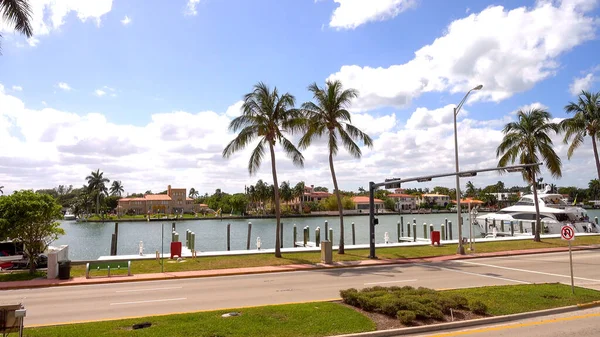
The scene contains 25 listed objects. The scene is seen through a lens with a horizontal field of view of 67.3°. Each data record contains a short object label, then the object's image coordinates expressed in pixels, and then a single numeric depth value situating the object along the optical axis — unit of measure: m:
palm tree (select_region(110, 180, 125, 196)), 173.25
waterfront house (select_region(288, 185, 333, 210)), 151.00
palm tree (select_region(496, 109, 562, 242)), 35.06
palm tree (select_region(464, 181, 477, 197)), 179.50
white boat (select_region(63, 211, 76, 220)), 141.59
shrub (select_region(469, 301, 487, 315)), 12.15
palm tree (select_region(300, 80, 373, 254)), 29.11
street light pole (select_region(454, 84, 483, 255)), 28.98
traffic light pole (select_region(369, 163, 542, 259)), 27.43
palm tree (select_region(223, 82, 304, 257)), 28.08
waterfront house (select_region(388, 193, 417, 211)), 163.12
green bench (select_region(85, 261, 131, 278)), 21.97
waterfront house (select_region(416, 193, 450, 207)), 175.77
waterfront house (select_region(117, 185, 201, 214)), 150.38
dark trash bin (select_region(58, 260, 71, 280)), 20.73
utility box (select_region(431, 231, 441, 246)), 35.14
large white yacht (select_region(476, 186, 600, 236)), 49.03
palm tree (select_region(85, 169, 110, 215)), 135.00
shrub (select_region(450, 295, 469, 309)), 12.42
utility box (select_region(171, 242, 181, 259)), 27.52
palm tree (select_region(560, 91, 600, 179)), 35.25
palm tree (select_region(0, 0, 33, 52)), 15.11
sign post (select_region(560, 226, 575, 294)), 15.44
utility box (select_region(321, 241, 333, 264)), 25.89
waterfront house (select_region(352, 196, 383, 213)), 149.35
